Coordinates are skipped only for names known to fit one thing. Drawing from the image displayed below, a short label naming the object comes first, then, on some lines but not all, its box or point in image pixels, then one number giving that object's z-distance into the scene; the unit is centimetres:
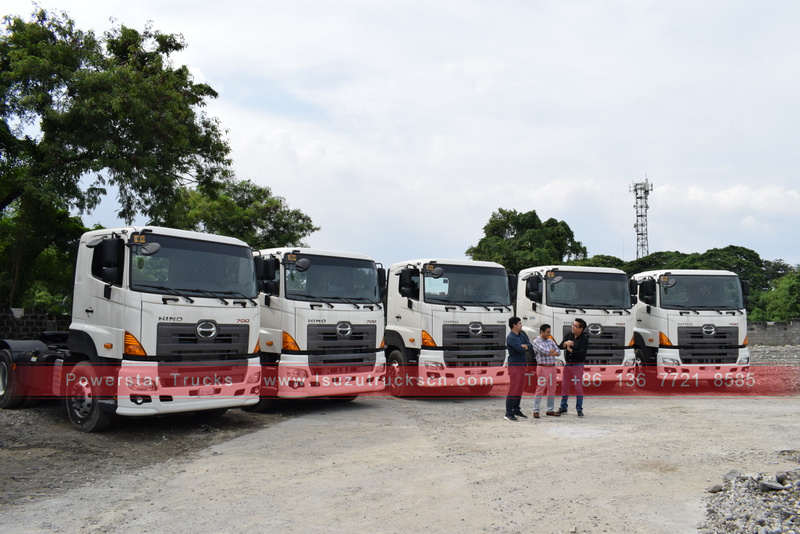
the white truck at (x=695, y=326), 1498
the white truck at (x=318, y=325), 1129
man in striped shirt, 1168
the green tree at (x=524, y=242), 4059
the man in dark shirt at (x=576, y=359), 1162
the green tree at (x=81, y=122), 1731
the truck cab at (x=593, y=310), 1438
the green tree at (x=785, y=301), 4506
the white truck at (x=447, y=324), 1303
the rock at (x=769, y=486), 641
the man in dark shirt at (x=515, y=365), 1112
